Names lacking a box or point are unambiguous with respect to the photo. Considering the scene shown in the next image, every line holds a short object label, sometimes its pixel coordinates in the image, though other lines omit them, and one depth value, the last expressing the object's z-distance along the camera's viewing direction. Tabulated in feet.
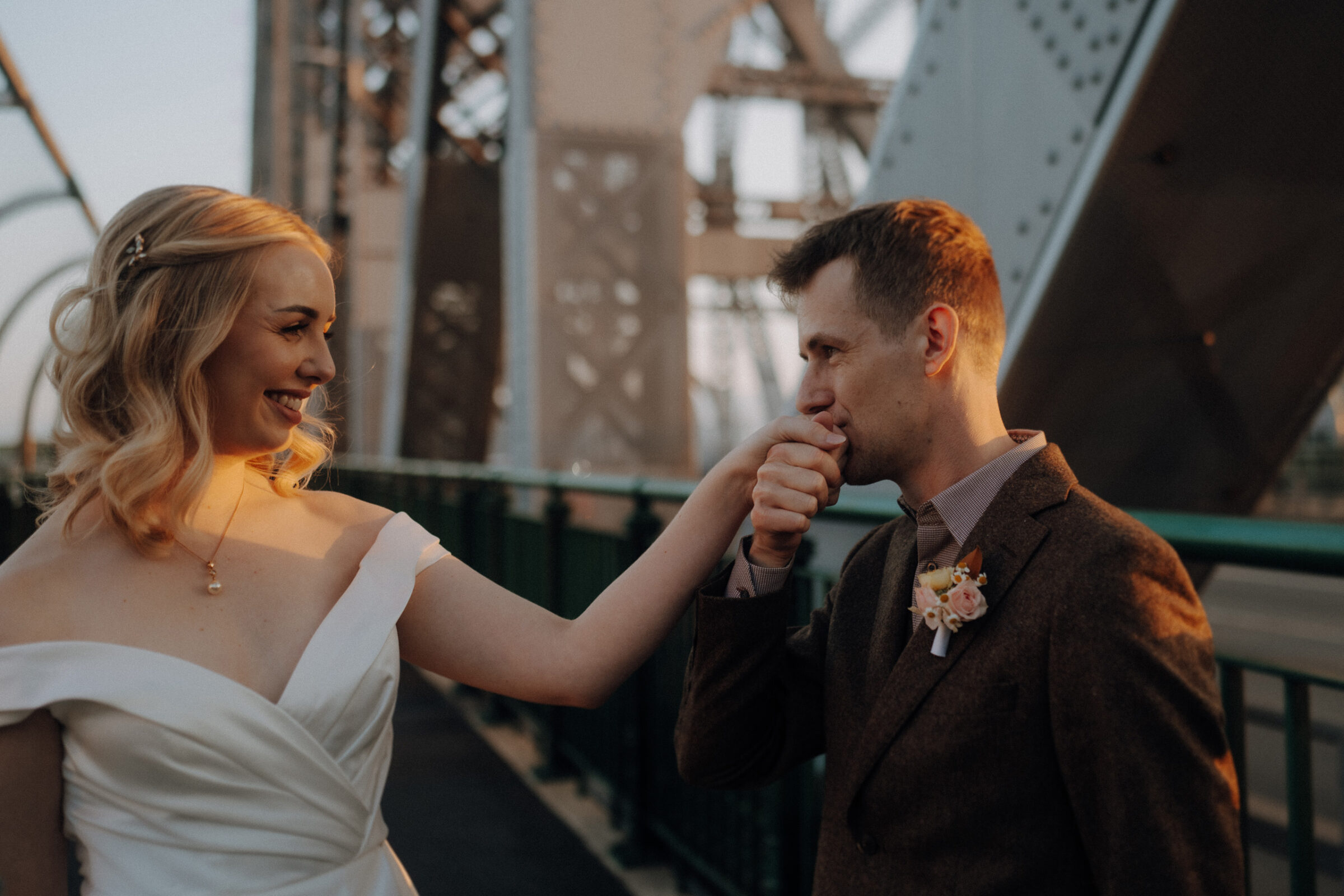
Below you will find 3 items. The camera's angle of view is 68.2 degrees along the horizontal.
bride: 5.16
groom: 4.09
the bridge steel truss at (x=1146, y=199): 8.69
